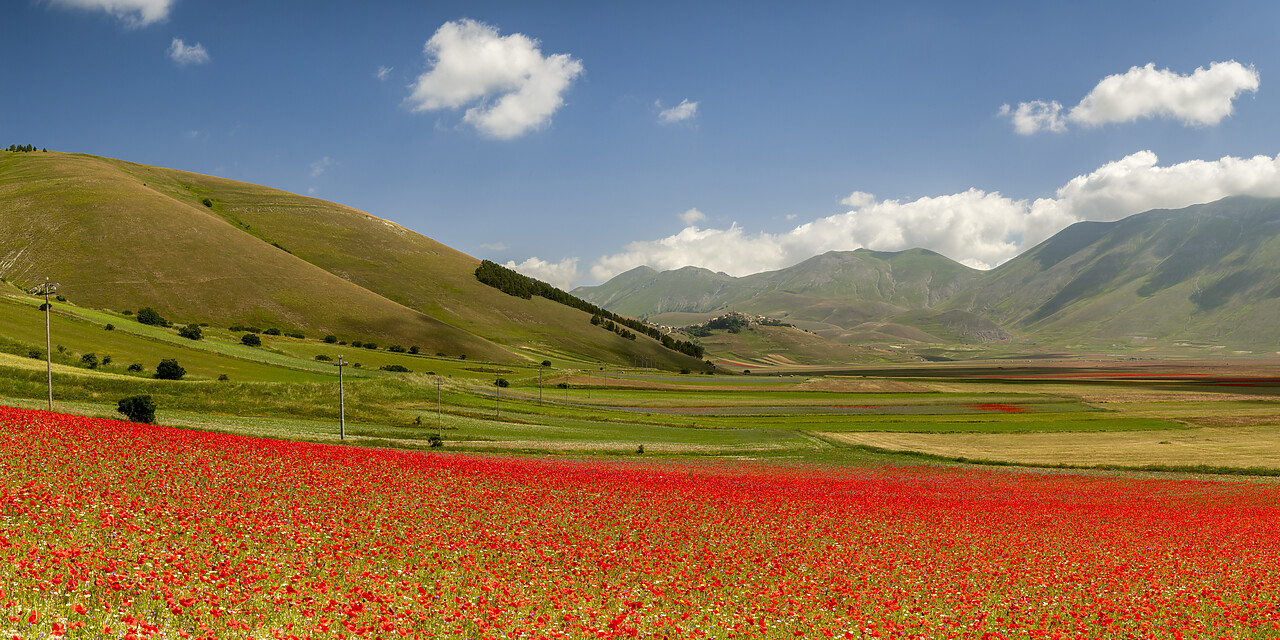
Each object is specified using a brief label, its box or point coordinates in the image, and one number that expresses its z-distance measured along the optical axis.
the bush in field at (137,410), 44.00
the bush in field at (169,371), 70.38
